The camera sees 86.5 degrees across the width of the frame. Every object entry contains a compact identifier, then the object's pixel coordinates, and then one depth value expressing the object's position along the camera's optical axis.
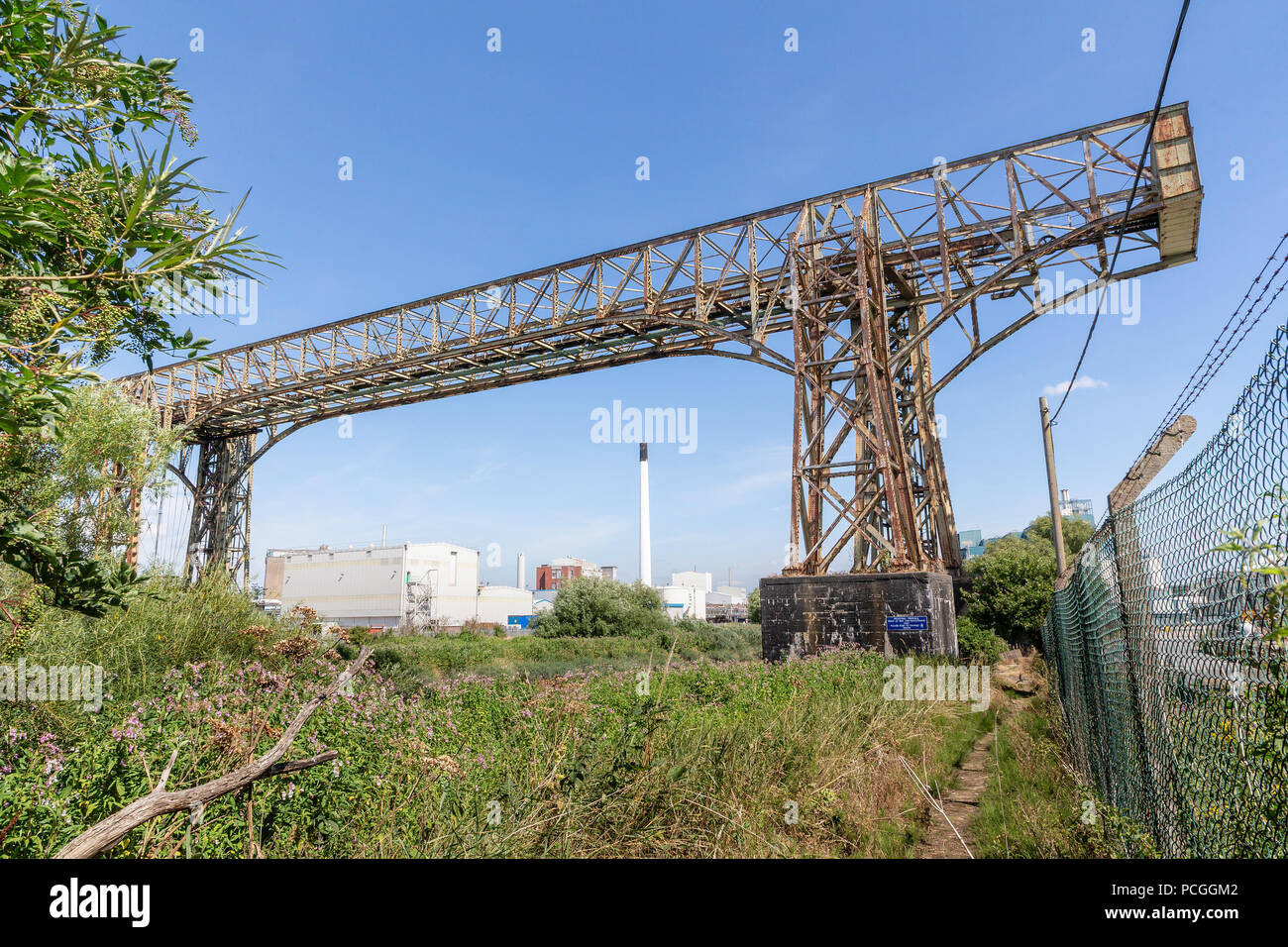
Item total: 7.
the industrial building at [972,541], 119.46
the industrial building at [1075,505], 114.82
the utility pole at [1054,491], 15.27
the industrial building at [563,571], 78.36
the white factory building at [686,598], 68.44
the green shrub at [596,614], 29.72
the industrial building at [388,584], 43.53
